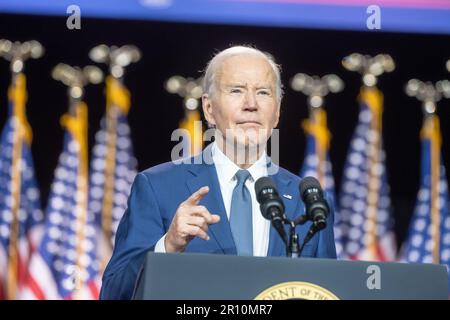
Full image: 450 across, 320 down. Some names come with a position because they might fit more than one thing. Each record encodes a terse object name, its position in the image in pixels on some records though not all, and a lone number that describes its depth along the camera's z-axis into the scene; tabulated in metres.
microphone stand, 4.34
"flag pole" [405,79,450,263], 10.61
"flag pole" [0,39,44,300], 9.86
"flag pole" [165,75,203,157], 10.39
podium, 3.98
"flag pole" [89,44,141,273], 10.21
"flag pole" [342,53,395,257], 10.74
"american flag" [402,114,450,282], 10.55
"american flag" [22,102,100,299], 9.92
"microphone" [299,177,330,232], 4.31
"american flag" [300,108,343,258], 10.52
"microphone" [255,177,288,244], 4.28
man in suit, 4.88
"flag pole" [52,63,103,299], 10.05
